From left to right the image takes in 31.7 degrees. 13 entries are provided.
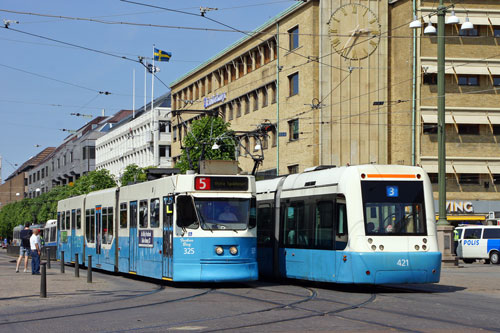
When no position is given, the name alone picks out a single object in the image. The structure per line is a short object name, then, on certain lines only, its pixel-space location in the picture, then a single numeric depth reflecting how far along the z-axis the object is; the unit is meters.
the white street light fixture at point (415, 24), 29.30
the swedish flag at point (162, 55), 70.75
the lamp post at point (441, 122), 29.44
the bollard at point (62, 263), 29.16
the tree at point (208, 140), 51.83
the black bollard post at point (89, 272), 22.98
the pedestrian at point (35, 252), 28.33
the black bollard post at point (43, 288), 18.28
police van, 40.28
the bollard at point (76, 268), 26.14
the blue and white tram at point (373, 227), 18.39
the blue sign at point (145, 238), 22.55
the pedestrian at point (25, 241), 30.50
